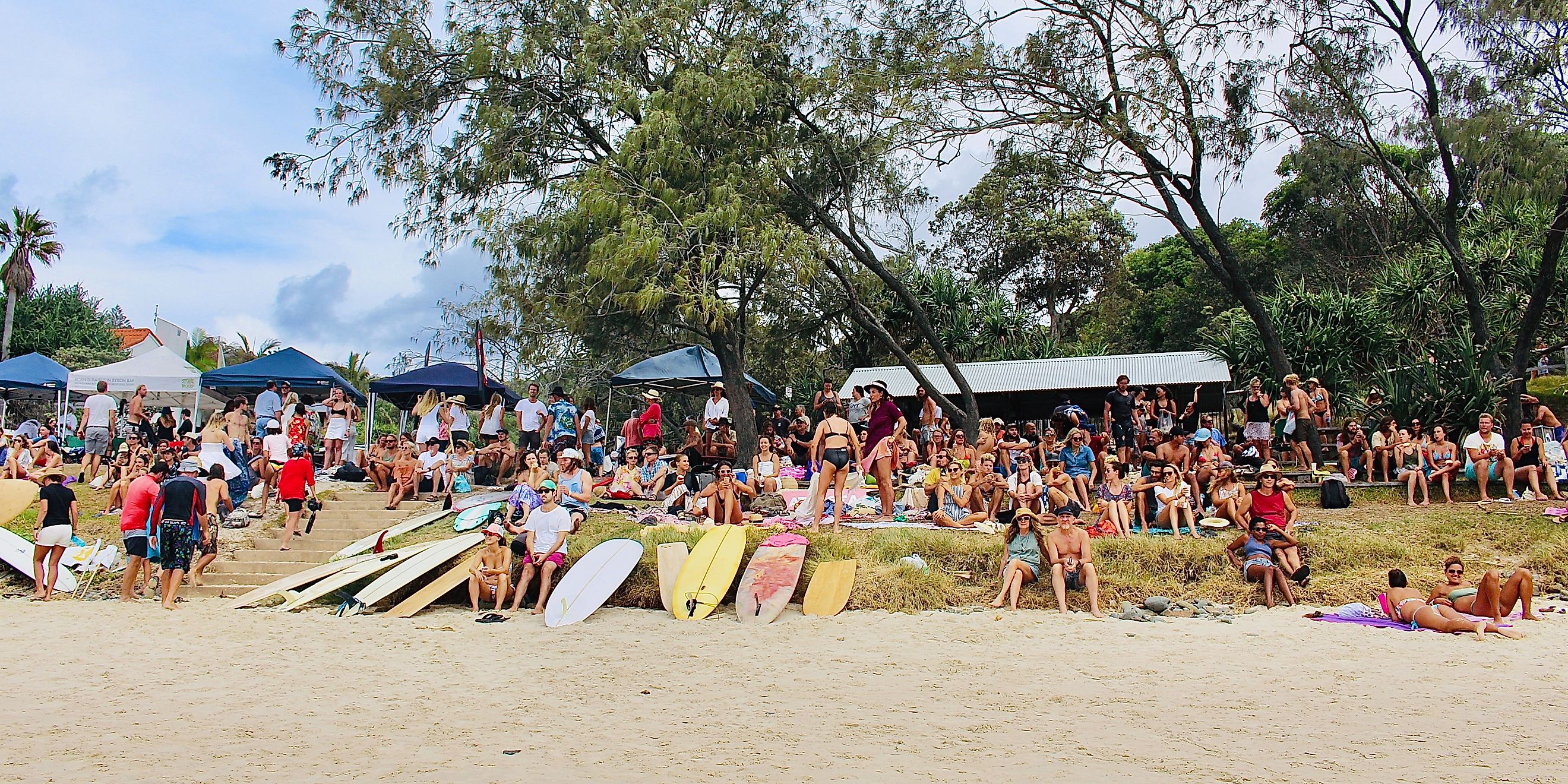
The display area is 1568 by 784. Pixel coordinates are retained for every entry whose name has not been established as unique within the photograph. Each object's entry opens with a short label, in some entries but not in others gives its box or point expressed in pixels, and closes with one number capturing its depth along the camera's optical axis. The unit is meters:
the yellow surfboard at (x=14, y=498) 11.96
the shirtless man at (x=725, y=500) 10.95
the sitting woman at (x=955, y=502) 10.67
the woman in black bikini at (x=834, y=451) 9.83
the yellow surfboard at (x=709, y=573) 9.02
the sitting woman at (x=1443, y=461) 11.48
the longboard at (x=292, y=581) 9.44
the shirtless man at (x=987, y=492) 10.83
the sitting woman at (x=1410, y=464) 11.50
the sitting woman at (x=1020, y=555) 8.83
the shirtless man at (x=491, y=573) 9.25
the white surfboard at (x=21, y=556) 10.09
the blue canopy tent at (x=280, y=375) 15.23
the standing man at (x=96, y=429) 14.34
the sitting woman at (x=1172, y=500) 10.18
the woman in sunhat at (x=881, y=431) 10.35
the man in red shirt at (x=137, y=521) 9.29
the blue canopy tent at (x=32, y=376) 16.45
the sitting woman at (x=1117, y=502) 10.09
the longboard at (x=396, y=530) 10.63
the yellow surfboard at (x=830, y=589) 8.91
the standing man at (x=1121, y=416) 13.41
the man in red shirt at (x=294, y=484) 10.86
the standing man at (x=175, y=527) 9.27
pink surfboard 8.82
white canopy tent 15.59
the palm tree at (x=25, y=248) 31.27
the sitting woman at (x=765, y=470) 12.73
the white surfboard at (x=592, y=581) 8.86
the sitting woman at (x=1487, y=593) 7.72
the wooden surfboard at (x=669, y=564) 9.33
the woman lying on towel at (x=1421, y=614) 7.59
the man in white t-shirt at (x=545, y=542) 9.34
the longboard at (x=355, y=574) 9.31
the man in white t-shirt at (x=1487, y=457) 11.22
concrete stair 10.20
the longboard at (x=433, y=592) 9.10
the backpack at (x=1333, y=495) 11.57
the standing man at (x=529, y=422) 13.95
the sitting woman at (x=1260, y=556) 8.86
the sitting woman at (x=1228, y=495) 10.34
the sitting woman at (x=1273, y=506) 9.12
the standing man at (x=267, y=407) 13.74
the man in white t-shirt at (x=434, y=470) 12.82
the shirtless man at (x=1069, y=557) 8.79
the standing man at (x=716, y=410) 14.16
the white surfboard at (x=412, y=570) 9.24
